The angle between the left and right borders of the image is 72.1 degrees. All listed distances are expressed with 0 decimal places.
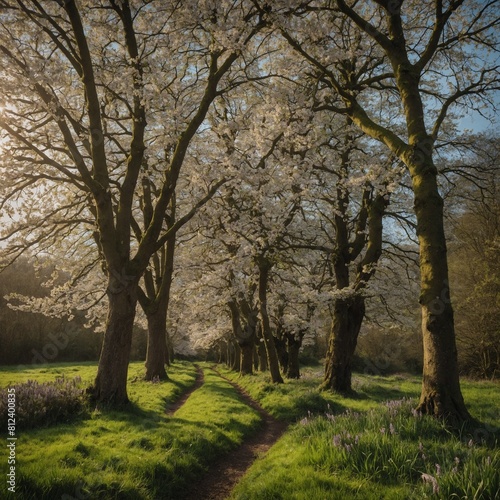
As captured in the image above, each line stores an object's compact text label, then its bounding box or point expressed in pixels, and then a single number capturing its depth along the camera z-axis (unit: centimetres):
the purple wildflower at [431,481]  361
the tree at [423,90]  637
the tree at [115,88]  875
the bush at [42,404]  728
